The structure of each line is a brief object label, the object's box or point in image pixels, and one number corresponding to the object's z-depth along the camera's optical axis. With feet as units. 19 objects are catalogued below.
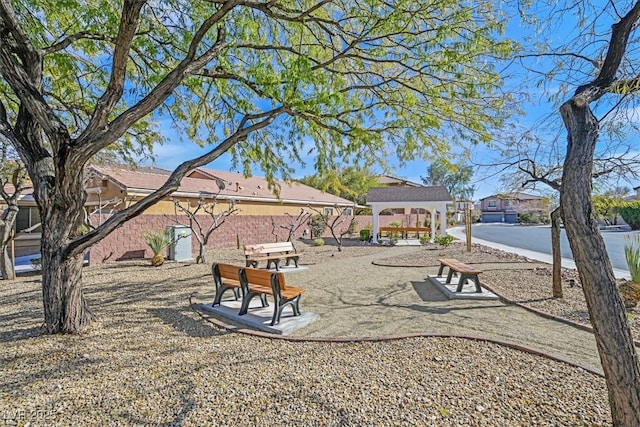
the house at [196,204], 43.80
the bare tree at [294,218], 70.94
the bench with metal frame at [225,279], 19.58
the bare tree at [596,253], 7.40
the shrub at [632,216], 104.58
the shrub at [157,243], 38.40
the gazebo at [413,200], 67.21
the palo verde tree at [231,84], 15.34
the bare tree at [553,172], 17.69
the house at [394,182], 135.08
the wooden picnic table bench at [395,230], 66.64
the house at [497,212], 232.12
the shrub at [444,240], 51.49
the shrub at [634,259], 21.30
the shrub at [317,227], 77.12
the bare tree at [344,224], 85.70
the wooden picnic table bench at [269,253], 31.45
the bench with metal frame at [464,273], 22.82
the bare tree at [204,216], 40.63
